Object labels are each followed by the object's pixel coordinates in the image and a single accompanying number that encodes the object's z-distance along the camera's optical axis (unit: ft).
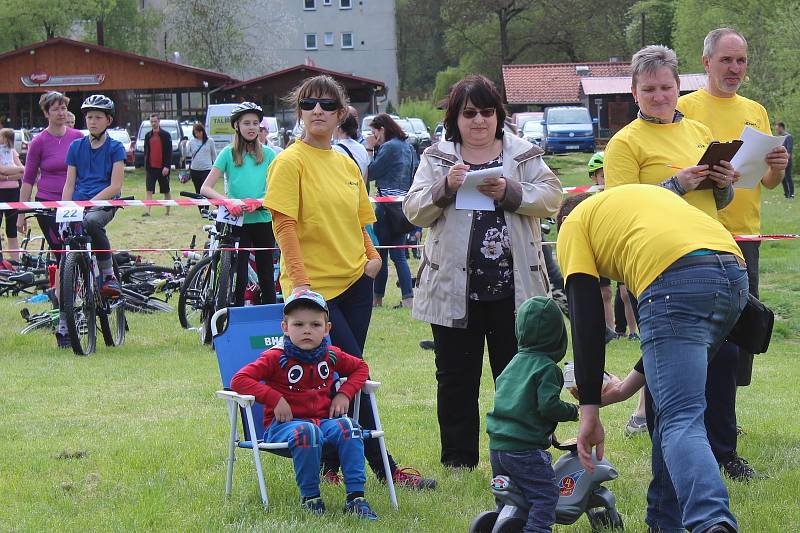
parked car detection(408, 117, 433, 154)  131.47
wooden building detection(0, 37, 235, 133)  186.29
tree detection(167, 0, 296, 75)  239.30
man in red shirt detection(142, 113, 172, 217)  85.35
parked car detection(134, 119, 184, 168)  130.21
